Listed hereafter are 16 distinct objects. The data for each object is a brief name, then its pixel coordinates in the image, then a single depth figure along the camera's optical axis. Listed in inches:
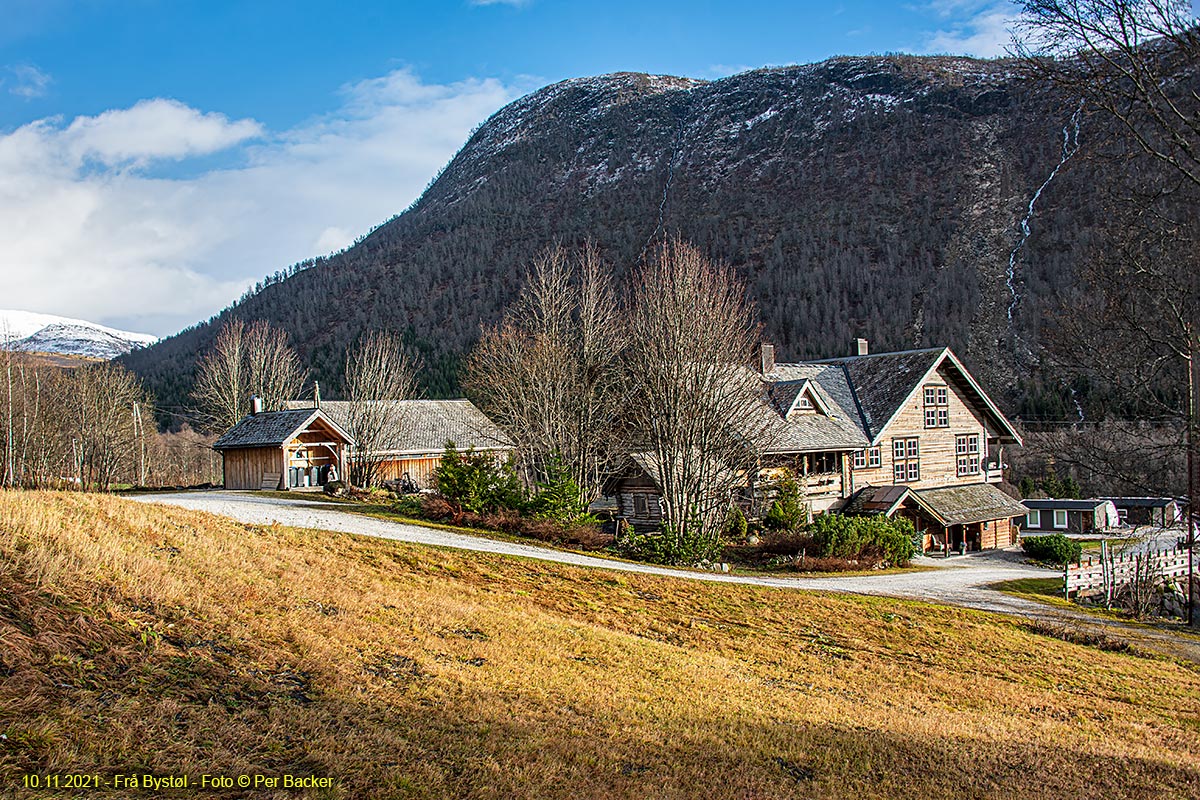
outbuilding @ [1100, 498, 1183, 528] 2294.5
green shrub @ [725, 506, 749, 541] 1312.7
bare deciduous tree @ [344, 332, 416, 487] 1812.3
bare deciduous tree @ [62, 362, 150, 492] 1660.9
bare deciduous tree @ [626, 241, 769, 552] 1098.1
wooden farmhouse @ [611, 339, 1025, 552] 1572.3
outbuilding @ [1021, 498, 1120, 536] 2174.0
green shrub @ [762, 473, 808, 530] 1347.2
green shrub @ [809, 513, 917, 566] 1172.5
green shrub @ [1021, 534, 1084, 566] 1461.6
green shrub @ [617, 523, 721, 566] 1047.0
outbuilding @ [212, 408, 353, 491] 1756.9
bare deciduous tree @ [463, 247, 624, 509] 1370.6
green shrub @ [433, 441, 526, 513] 1137.4
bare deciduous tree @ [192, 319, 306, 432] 2379.4
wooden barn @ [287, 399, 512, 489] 1943.9
